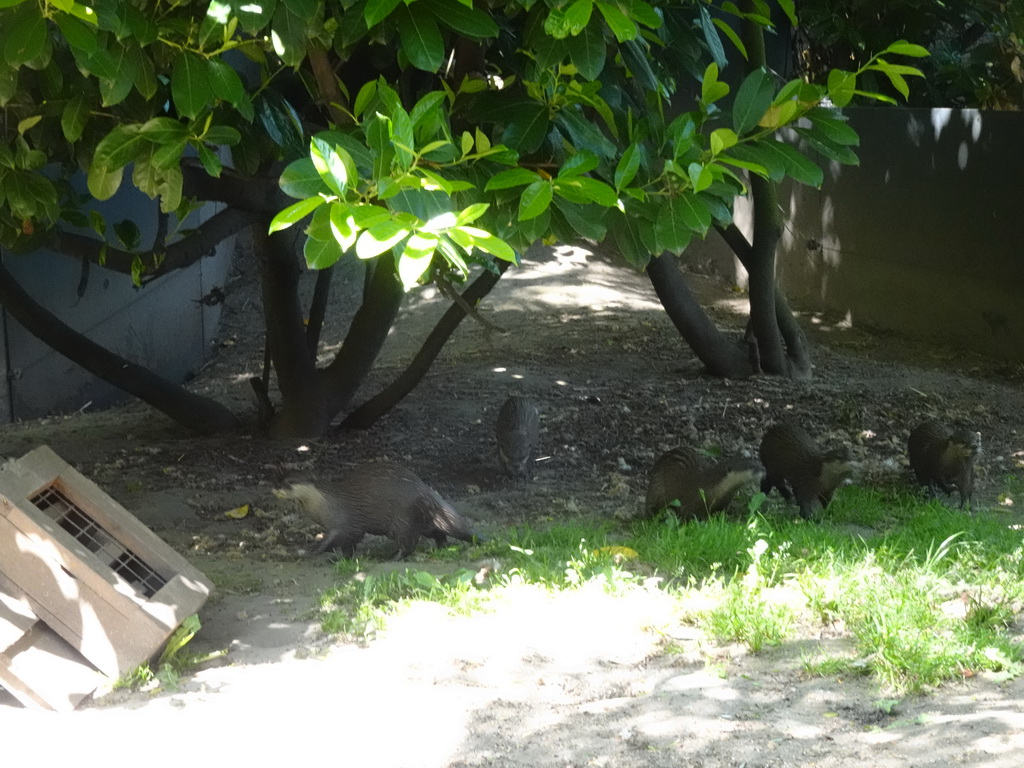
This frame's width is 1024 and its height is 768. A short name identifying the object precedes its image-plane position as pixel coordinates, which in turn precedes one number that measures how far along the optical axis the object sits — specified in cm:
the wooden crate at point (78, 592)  347
